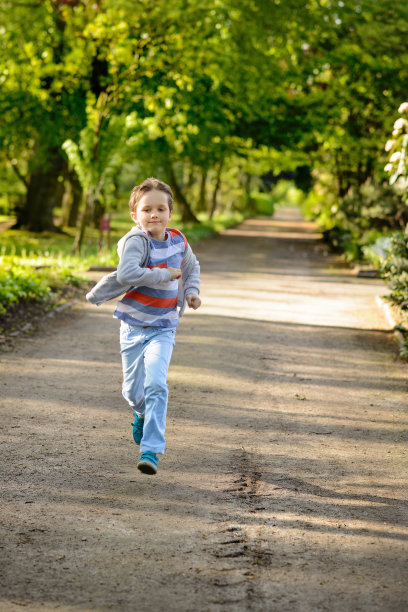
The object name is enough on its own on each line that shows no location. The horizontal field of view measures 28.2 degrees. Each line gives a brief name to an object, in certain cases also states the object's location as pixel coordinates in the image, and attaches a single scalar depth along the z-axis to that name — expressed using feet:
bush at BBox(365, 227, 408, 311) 31.27
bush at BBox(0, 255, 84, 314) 35.22
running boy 15.20
